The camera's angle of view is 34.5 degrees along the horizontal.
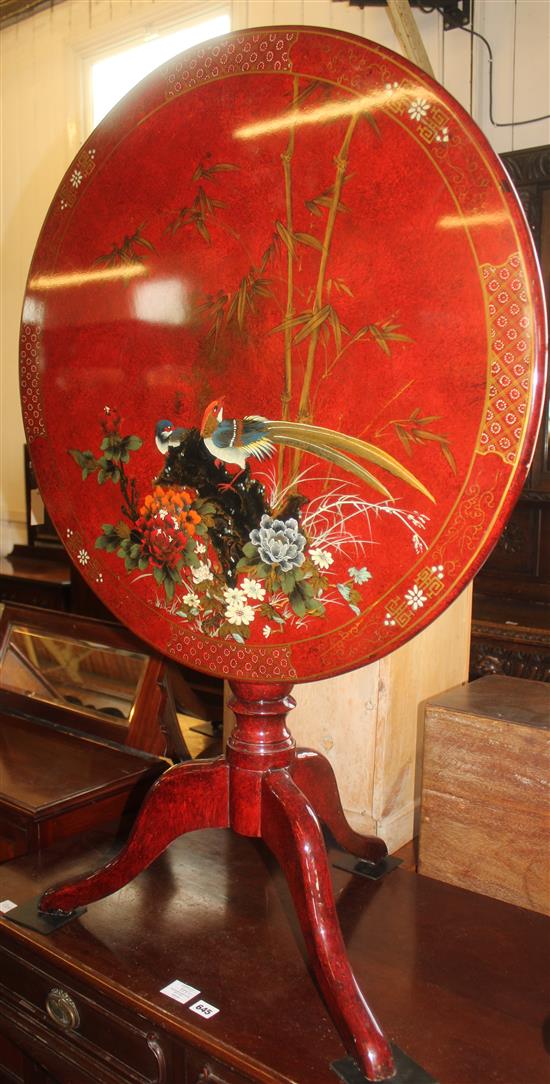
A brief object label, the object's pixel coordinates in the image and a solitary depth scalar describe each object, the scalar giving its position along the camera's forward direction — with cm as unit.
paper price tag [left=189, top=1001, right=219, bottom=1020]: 97
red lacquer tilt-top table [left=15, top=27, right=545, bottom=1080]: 83
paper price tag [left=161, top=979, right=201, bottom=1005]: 100
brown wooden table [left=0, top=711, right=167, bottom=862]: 138
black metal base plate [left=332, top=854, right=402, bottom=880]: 131
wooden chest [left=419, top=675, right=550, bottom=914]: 122
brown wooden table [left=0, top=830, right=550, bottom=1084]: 93
